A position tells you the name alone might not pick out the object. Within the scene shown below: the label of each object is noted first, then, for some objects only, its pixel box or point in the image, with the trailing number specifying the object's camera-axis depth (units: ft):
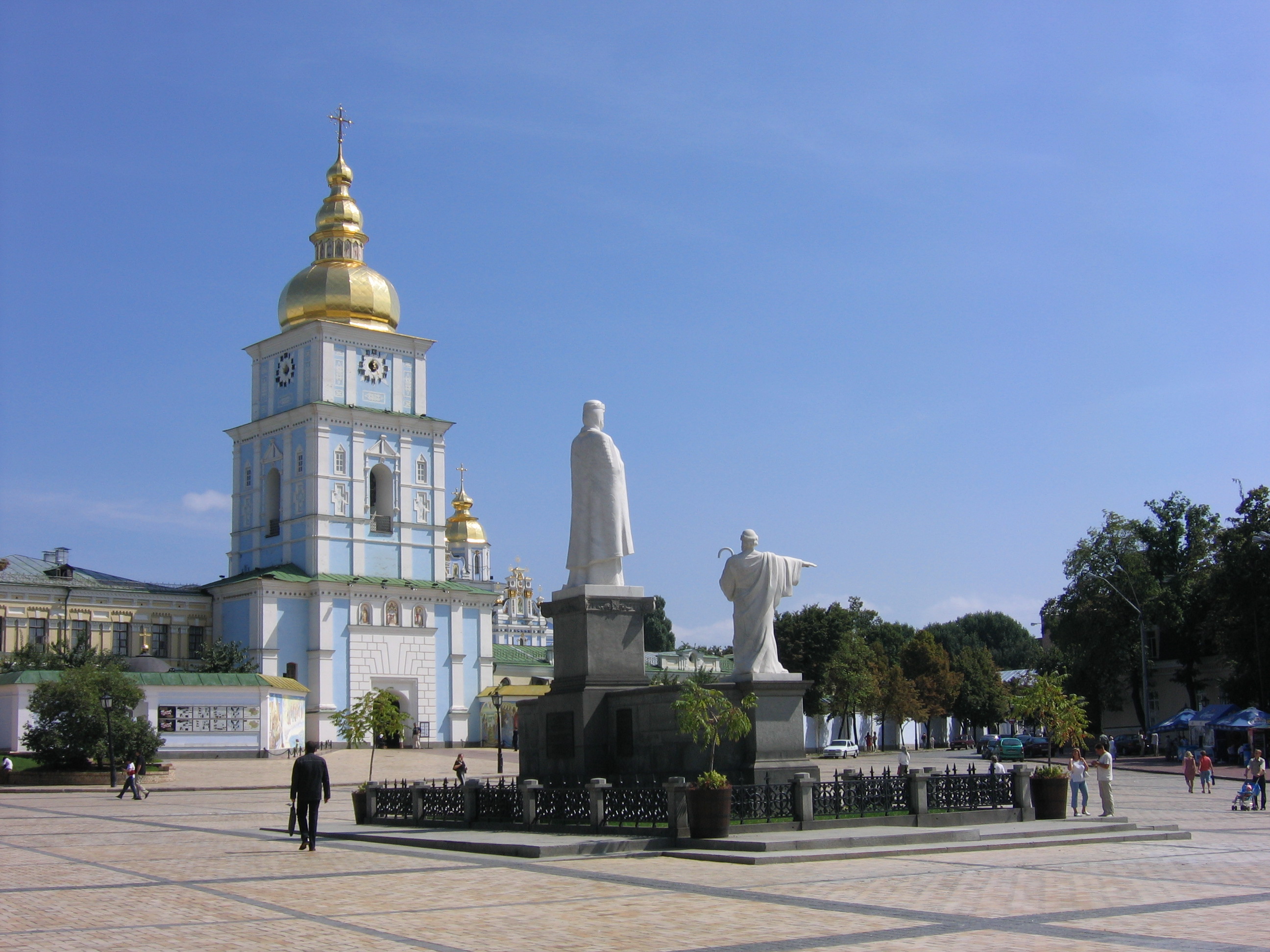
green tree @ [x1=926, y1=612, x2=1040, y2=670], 426.92
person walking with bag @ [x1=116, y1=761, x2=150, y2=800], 125.08
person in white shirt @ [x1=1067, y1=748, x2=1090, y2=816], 78.33
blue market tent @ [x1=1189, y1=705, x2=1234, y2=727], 177.85
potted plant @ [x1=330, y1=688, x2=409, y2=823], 91.61
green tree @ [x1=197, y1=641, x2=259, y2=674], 212.43
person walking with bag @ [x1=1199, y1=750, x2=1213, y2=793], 120.37
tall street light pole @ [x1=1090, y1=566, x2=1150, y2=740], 191.40
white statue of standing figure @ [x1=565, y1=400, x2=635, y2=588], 74.59
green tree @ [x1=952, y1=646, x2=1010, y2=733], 312.50
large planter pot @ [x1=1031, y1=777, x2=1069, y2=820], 69.72
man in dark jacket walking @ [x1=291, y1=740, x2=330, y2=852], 61.87
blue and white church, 226.38
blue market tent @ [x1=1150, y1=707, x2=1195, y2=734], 188.24
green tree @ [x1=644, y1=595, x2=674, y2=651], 438.81
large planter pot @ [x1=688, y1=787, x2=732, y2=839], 57.52
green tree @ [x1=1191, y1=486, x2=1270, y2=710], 178.29
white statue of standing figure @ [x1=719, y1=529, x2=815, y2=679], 67.51
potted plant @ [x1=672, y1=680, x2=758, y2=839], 57.62
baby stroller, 96.68
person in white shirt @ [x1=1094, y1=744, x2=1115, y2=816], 75.15
